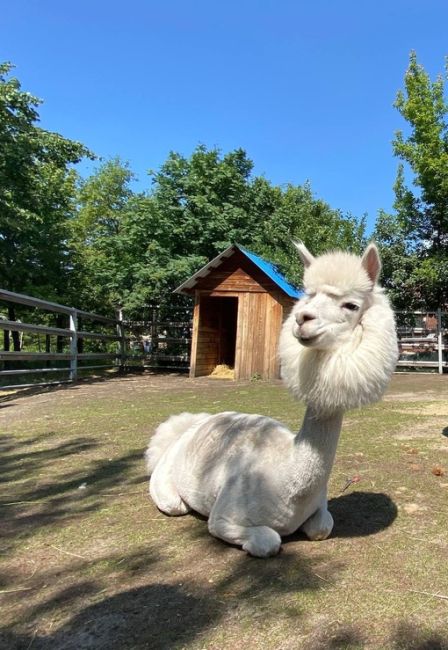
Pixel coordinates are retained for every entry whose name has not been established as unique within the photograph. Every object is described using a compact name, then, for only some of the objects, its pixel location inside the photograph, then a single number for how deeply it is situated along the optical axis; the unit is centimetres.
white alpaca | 249
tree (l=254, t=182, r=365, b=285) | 1778
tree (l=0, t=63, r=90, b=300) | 1505
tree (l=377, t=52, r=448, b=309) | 1739
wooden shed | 1473
